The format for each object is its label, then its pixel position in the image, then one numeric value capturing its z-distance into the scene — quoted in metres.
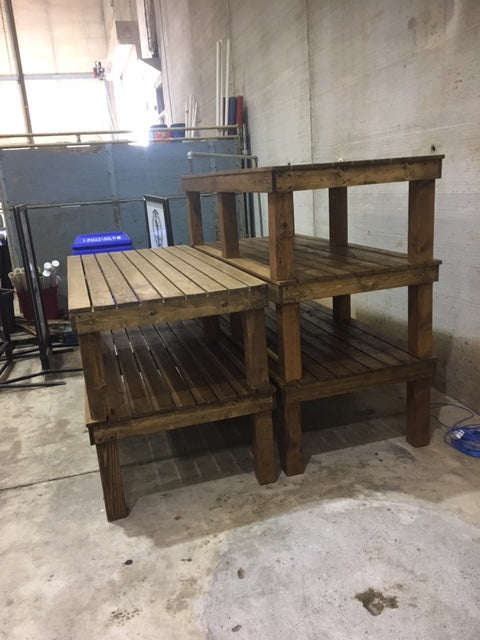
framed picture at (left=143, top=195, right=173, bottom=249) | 4.22
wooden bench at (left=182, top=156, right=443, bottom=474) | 2.07
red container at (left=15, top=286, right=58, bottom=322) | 4.96
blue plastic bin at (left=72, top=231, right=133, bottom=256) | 4.54
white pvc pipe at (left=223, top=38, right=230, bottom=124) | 6.12
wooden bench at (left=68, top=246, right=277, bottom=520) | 2.00
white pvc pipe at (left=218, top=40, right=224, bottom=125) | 6.43
